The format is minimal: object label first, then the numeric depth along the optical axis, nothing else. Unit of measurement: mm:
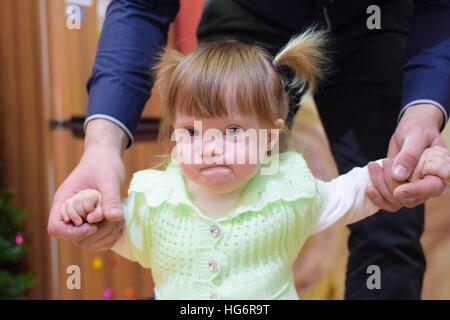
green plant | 1688
